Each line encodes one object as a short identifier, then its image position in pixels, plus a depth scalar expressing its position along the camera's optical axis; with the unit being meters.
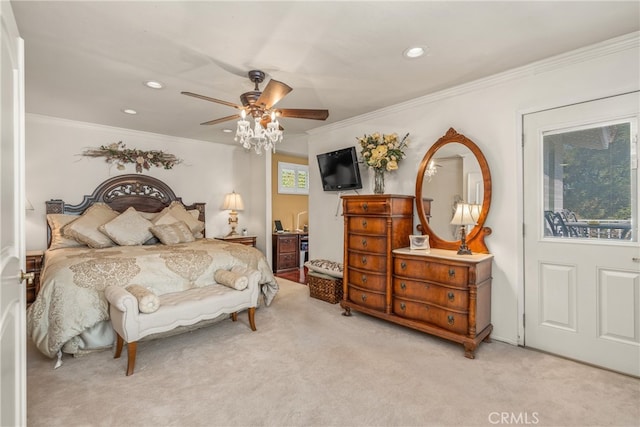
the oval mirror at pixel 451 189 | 3.00
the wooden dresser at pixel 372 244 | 3.26
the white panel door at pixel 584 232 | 2.32
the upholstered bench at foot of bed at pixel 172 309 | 2.40
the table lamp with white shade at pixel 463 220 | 2.99
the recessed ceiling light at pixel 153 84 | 3.02
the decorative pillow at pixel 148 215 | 4.69
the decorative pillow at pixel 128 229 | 4.02
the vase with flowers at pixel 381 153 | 3.56
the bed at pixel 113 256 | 2.58
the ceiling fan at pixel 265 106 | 2.37
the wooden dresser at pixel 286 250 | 5.93
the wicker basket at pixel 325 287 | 4.12
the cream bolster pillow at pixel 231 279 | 3.12
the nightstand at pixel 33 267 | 3.80
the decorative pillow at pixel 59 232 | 3.93
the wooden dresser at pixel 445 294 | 2.65
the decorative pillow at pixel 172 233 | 4.27
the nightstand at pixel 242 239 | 5.42
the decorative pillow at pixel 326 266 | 4.16
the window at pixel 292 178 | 6.61
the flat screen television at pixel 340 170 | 4.13
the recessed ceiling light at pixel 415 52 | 2.39
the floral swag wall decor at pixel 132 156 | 4.61
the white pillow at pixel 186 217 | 4.86
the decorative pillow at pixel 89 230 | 3.90
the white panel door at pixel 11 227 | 1.15
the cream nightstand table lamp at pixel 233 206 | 5.67
